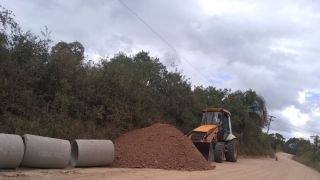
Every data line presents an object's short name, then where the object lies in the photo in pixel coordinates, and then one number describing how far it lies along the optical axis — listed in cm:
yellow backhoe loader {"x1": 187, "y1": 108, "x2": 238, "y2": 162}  1509
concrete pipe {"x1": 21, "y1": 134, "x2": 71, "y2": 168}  881
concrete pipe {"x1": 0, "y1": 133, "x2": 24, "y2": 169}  811
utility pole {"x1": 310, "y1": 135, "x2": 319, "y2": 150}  4285
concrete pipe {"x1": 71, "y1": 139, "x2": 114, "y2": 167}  1019
